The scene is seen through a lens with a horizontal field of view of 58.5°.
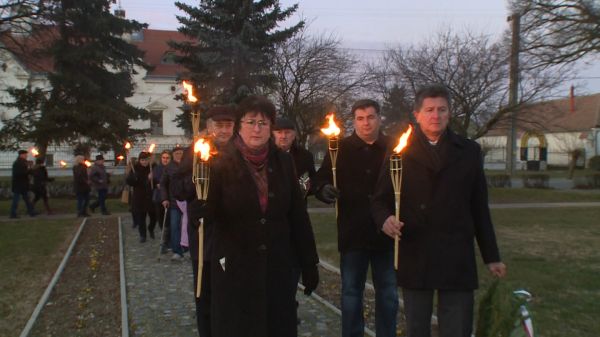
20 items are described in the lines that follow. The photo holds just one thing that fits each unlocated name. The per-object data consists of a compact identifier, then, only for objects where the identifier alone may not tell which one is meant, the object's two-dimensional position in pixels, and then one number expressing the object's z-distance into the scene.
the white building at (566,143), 55.41
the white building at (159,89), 58.34
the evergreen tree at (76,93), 22.38
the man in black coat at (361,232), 4.55
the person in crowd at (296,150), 5.26
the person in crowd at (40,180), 17.40
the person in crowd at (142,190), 11.64
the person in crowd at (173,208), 8.77
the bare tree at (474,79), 20.97
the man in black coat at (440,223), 3.44
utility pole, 18.25
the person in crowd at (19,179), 16.17
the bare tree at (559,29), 16.31
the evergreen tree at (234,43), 19.56
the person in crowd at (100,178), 16.72
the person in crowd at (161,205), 10.05
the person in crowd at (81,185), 16.45
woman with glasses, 3.42
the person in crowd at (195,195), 3.88
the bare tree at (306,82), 20.94
